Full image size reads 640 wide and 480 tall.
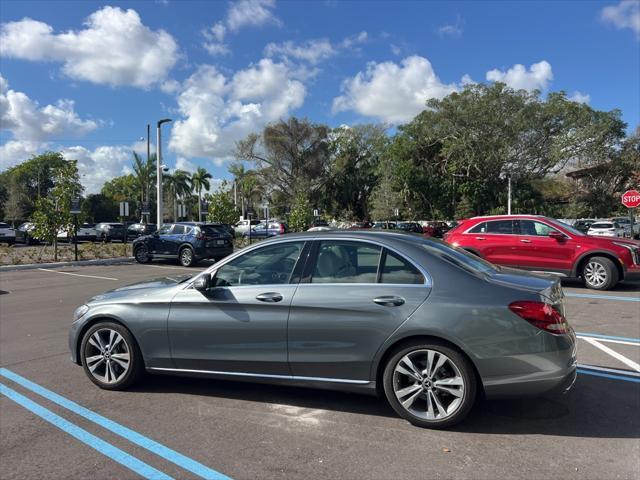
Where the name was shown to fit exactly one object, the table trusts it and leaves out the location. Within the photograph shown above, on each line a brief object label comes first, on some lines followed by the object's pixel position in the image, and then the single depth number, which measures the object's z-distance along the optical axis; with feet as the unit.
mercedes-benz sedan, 12.07
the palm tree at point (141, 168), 178.54
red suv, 34.94
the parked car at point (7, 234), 102.68
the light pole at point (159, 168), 79.71
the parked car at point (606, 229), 101.60
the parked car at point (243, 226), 141.71
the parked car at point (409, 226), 118.62
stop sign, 58.80
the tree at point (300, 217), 105.50
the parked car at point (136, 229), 121.76
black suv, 57.93
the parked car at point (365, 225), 124.36
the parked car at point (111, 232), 119.75
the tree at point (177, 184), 237.43
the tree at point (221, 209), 90.38
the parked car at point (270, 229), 116.67
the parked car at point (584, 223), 118.77
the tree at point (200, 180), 260.21
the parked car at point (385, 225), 126.36
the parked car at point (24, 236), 109.40
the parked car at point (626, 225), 111.08
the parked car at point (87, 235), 115.34
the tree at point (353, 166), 187.83
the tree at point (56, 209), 63.26
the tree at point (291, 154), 179.22
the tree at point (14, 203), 177.14
